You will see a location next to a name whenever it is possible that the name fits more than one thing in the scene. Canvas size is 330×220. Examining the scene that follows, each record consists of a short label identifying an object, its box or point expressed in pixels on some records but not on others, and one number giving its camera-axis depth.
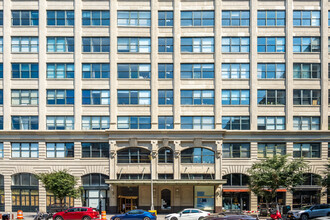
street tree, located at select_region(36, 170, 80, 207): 45.34
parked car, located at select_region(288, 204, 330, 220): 38.94
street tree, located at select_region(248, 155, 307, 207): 44.44
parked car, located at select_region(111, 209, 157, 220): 38.56
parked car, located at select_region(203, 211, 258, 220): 30.50
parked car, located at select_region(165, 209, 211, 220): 39.34
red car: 40.25
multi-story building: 51.44
